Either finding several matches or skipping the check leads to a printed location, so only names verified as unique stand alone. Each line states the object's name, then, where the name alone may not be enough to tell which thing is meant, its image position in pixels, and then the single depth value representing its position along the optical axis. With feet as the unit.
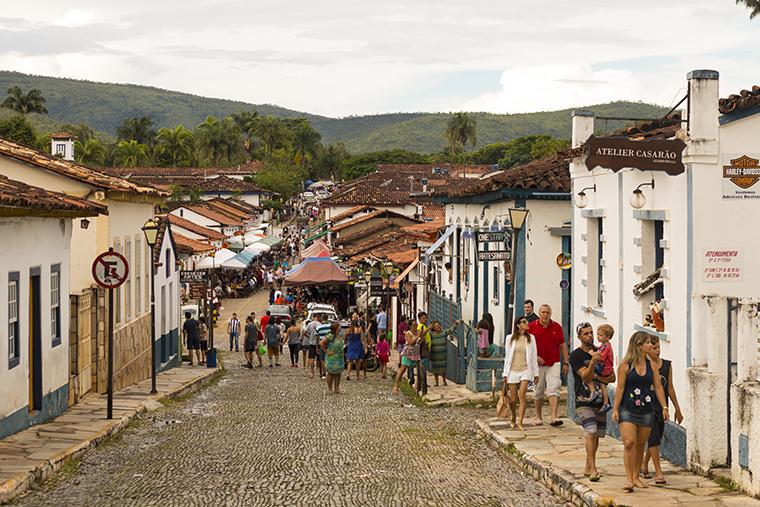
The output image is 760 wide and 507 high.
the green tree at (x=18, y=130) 269.54
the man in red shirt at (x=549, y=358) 50.44
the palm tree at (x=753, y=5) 193.26
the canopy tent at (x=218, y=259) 172.55
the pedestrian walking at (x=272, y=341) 104.53
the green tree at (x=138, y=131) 479.82
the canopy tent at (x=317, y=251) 162.71
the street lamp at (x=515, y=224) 57.77
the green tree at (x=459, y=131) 517.55
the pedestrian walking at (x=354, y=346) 85.49
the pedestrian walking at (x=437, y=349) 72.49
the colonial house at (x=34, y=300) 45.21
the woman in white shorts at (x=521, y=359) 48.29
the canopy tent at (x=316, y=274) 142.00
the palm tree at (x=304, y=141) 522.88
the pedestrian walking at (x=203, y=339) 106.63
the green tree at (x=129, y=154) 390.50
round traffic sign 54.19
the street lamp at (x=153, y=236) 68.18
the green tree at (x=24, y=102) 442.50
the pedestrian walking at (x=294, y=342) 104.99
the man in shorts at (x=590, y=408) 36.45
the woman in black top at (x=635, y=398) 33.76
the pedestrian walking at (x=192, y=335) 105.09
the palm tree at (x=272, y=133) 505.66
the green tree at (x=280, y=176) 411.54
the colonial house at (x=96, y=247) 64.54
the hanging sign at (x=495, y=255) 58.90
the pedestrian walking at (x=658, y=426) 35.22
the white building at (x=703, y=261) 34.27
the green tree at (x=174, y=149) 432.46
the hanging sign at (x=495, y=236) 58.29
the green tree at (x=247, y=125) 511.40
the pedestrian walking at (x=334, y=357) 73.56
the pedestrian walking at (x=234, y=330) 132.26
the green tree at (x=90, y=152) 318.45
